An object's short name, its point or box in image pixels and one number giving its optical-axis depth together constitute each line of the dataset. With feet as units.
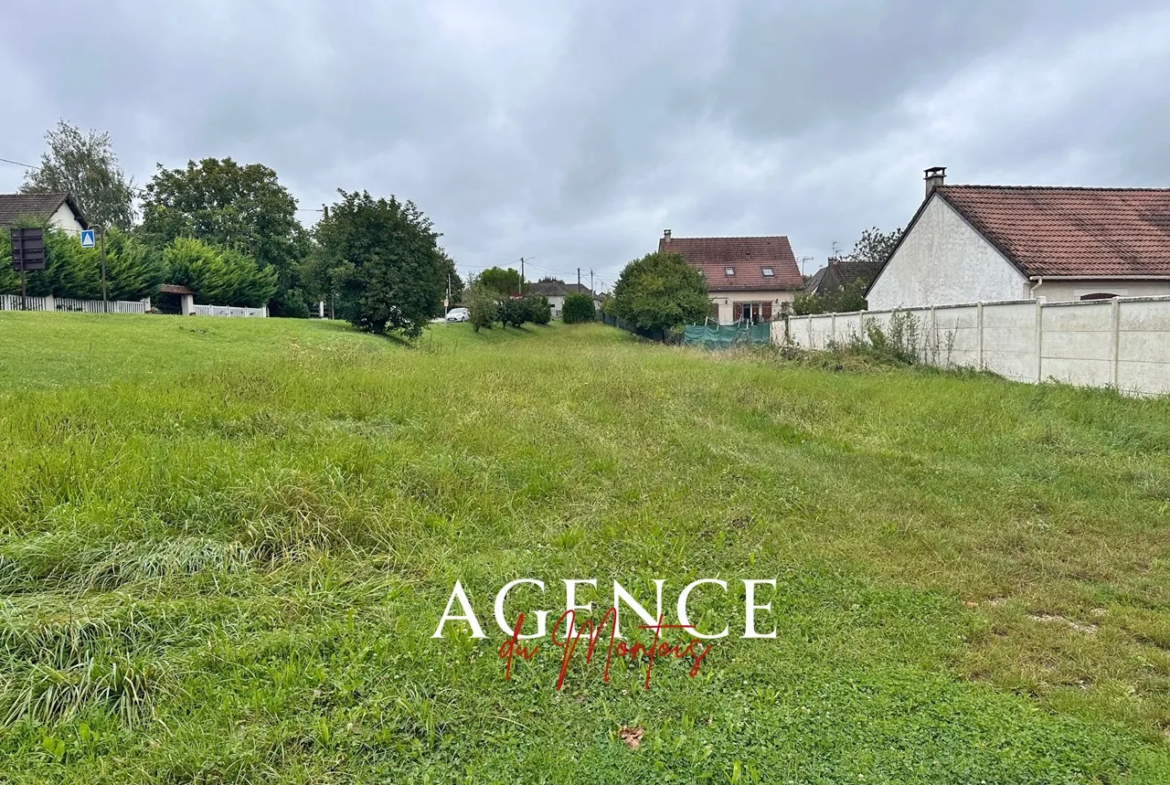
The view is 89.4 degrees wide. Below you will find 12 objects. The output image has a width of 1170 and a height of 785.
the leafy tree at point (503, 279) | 181.98
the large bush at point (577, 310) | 161.07
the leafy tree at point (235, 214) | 122.01
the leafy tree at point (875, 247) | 105.57
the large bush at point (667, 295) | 99.40
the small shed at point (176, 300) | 95.09
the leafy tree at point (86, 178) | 124.26
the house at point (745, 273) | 128.98
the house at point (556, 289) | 281.33
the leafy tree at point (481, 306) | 106.42
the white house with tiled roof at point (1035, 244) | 44.11
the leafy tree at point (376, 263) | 64.03
